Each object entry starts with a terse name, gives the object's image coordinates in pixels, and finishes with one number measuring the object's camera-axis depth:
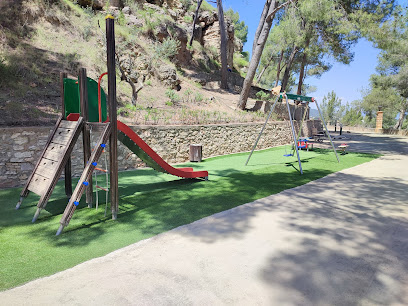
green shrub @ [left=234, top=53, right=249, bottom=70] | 31.88
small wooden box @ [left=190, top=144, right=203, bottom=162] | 10.42
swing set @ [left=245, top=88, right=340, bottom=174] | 8.68
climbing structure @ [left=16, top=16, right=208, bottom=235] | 4.39
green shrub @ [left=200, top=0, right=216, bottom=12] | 28.62
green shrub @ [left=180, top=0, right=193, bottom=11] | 27.12
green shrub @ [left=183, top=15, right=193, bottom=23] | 26.03
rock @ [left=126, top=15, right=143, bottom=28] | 18.61
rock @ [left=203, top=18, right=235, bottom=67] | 26.58
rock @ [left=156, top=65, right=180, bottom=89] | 16.67
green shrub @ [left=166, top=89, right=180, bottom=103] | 15.01
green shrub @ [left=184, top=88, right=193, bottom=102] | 16.10
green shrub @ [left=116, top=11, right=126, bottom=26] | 17.75
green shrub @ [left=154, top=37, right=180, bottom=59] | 17.09
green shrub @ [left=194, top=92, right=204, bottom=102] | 16.16
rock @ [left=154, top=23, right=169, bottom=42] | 19.48
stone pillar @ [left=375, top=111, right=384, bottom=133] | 31.49
